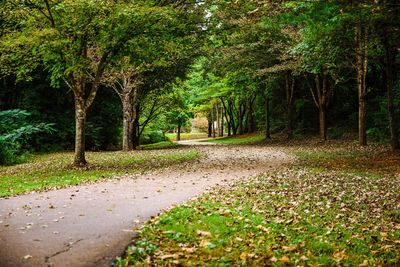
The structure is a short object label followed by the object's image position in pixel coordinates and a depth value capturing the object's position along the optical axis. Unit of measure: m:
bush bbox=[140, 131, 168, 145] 42.97
